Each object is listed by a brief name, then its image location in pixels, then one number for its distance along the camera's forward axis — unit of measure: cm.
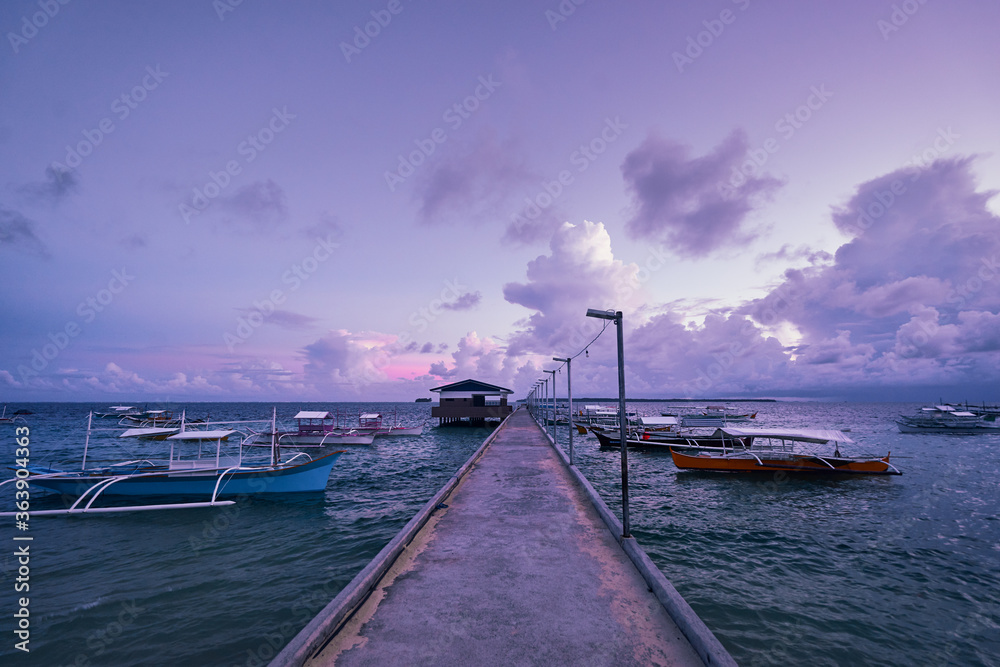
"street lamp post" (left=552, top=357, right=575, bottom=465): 2084
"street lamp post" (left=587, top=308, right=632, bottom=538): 845
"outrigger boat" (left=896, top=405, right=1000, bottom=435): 5597
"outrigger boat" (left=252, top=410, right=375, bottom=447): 3975
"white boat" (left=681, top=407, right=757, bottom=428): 4875
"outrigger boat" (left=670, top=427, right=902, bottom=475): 2297
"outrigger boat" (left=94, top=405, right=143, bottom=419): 8296
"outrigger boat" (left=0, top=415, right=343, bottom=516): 1767
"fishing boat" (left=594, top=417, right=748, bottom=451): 3250
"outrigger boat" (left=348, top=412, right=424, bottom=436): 4656
